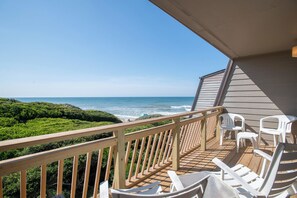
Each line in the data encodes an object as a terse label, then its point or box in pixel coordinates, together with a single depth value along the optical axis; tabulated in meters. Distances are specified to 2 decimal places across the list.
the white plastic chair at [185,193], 1.01
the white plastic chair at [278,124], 4.04
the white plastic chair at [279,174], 1.51
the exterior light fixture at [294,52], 3.13
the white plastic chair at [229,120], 4.84
